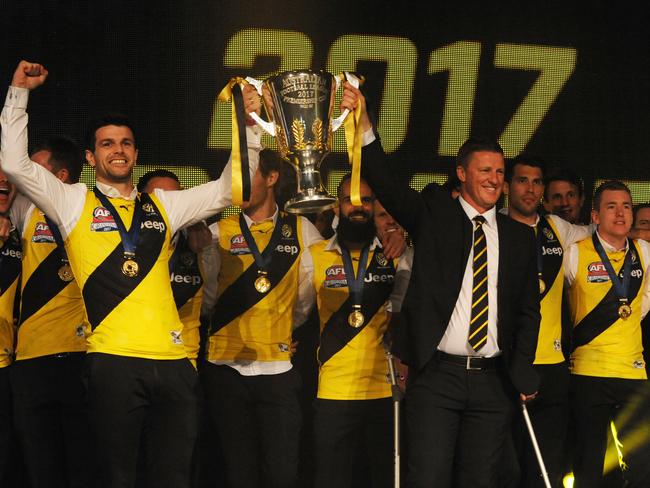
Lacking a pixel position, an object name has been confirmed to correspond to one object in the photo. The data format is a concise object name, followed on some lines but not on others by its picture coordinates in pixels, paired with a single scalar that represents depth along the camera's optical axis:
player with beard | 10.02
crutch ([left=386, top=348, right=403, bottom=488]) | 9.30
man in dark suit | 8.62
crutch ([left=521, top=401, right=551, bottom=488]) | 9.14
